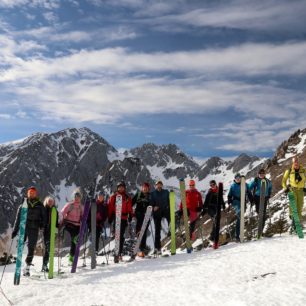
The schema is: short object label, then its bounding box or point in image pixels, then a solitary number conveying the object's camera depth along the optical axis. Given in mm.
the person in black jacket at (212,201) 16125
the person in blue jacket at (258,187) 16141
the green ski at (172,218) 15195
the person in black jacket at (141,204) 15477
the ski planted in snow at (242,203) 15680
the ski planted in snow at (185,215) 15328
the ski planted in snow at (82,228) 13916
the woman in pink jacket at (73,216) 14633
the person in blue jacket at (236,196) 15984
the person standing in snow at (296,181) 15531
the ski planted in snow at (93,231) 14055
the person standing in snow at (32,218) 13312
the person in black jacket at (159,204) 15469
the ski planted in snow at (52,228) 13562
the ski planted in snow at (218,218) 15031
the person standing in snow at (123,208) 15164
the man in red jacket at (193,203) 16281
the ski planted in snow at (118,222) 14891
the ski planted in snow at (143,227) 14850
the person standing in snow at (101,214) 15766
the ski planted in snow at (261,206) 15789
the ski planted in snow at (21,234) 12148
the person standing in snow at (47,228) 14021
